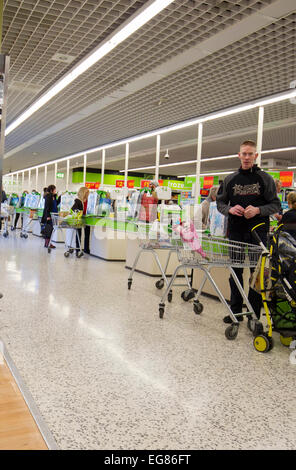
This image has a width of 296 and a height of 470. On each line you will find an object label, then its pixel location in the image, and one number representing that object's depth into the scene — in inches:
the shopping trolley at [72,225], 360.2
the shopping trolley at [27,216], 519.5
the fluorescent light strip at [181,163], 609.6
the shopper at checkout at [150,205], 291.9
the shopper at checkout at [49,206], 415.4
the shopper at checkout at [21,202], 645.2
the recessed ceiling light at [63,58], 242.3
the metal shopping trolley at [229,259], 150.4
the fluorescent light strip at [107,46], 173.3
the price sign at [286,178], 495.5
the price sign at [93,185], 781.7
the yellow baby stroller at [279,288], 132.6
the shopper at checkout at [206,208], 229.6
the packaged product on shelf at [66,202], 450.0
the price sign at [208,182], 601.6
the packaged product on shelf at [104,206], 375.6
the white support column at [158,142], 425.1
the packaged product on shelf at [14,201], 684.7
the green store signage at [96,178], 965.8
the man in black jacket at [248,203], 158.1
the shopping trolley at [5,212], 502.5
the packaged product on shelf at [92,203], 381.1
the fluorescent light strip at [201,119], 271.2
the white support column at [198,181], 331.6
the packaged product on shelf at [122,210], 349.4
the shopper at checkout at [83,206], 391.8
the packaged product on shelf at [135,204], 310.5
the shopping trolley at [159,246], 207.4
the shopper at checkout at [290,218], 152.1
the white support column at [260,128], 283.1
